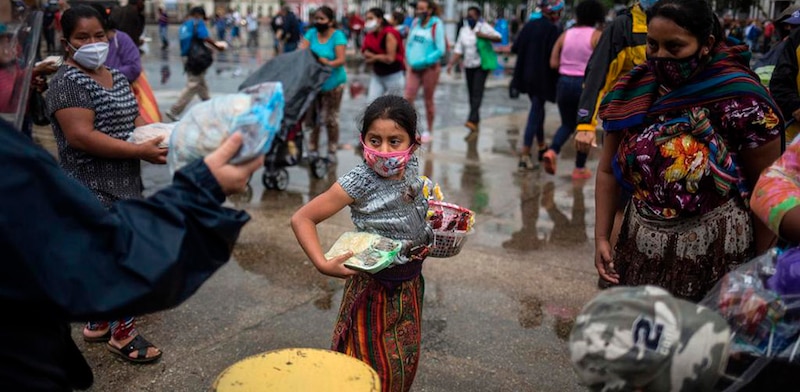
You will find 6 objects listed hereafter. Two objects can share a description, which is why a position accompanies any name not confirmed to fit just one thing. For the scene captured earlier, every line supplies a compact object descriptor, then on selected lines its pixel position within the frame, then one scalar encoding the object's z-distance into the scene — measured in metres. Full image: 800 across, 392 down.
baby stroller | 6.60
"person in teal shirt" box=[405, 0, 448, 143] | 9.20
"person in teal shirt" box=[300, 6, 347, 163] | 7.68
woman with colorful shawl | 2.43
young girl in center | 2.68
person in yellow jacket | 4.66
